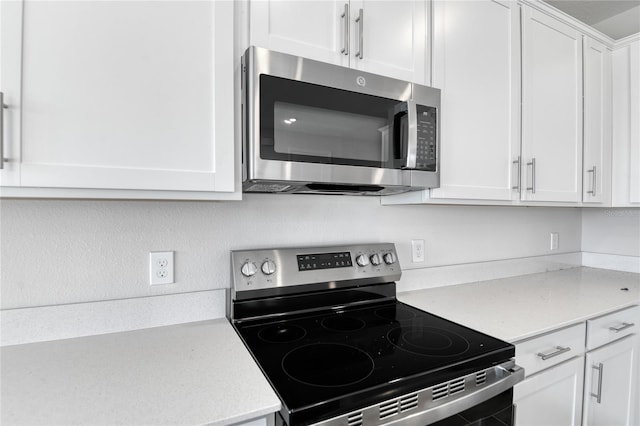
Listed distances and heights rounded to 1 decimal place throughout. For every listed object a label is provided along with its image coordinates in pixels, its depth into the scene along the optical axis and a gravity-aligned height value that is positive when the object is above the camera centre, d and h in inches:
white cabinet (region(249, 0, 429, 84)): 40.8 +24.5
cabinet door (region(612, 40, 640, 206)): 78.5 +21.5
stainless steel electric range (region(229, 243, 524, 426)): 30.2 -16.2
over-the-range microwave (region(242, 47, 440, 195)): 38.2 +10.9
